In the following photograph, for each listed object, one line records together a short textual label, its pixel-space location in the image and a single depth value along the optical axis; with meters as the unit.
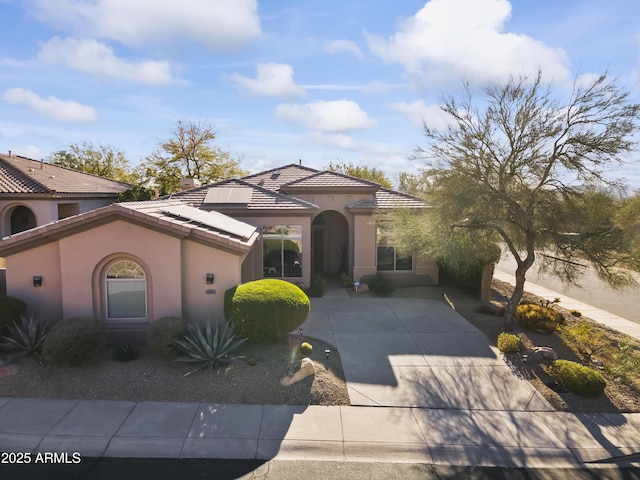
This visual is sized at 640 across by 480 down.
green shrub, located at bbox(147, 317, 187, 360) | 10.29
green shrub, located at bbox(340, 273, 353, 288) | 19.78
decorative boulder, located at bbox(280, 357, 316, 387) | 9.70
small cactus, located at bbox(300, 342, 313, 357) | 11.07
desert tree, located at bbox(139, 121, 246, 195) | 42.72
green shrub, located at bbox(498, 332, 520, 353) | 12.01
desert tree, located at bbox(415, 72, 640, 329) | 11.85
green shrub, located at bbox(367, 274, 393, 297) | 18.69
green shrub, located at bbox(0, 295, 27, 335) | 10.56
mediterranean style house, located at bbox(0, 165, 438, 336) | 11.23
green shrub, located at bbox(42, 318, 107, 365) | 9.73
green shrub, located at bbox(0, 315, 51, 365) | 10.26
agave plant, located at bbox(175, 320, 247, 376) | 10.08
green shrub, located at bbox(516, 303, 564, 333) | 13.34
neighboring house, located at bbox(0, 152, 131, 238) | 23.09
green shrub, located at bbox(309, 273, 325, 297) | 18.16
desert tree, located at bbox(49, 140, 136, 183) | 45.72
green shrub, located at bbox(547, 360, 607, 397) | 9.88
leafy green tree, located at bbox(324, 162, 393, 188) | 44.78
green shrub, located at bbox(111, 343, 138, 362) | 10.46
